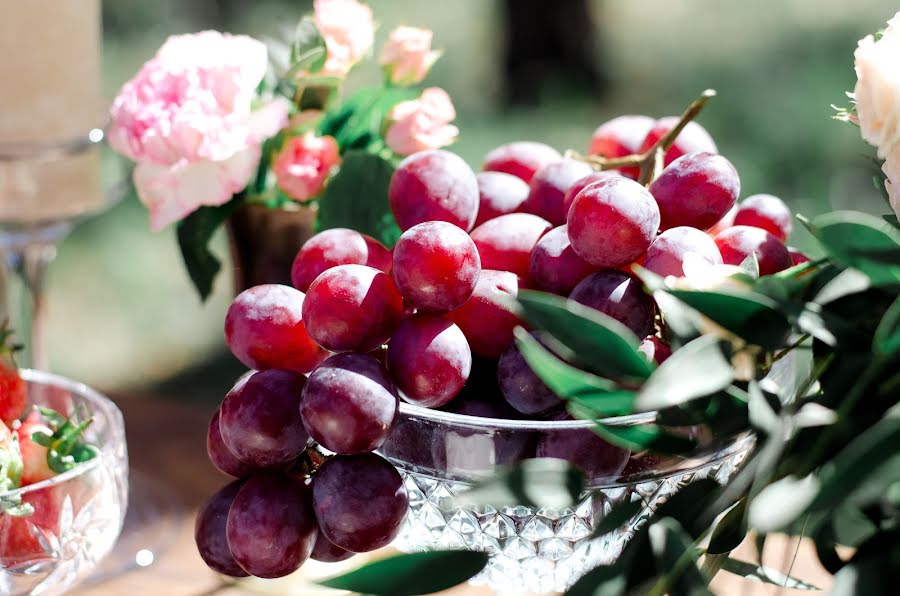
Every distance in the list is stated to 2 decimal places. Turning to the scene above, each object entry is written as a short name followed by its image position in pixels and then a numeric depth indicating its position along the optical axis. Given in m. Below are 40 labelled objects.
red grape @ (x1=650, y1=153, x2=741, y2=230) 0.65
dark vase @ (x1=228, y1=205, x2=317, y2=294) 0.81
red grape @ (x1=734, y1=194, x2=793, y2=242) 0.69
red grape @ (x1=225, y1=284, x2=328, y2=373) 0.64
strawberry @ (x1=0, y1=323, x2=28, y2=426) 0.73
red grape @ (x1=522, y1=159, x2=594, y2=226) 0.69
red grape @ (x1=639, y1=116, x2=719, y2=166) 0.71
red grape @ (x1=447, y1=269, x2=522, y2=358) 0.64
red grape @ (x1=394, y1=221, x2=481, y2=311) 0.62
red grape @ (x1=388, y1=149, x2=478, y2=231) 0.67
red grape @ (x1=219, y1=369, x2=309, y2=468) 0.62
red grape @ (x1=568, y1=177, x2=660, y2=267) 0.63
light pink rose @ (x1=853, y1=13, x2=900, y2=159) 0.61
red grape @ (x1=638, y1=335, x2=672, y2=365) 0.63
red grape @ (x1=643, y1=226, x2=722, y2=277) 0.63
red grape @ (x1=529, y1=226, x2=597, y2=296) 0.65
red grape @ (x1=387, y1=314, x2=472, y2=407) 0.62
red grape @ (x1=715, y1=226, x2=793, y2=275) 0.65
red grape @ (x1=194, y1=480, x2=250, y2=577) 0.64
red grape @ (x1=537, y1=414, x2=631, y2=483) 0.62
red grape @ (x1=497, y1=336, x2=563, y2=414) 0.62
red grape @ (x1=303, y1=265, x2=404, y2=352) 0.62
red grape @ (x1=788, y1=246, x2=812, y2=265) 0.68
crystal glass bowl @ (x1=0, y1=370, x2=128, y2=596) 0.68
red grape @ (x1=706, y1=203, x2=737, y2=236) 0.69
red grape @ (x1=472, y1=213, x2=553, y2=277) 0.67
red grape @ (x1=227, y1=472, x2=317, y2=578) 0.62
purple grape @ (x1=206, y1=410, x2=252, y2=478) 0.65
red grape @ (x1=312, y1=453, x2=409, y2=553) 0.61
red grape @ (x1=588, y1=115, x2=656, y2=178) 0.74
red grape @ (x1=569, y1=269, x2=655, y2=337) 0.63
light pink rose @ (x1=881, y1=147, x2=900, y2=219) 0.61
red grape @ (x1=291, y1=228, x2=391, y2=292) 0.66
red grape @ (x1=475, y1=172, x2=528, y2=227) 0.70
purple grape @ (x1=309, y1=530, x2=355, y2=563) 0.64
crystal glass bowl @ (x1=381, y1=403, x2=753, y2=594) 0.62
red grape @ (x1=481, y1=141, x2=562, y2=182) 0.73
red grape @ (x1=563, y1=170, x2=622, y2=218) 0.66
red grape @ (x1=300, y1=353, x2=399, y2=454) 0.61
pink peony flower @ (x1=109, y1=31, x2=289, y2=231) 0.77
